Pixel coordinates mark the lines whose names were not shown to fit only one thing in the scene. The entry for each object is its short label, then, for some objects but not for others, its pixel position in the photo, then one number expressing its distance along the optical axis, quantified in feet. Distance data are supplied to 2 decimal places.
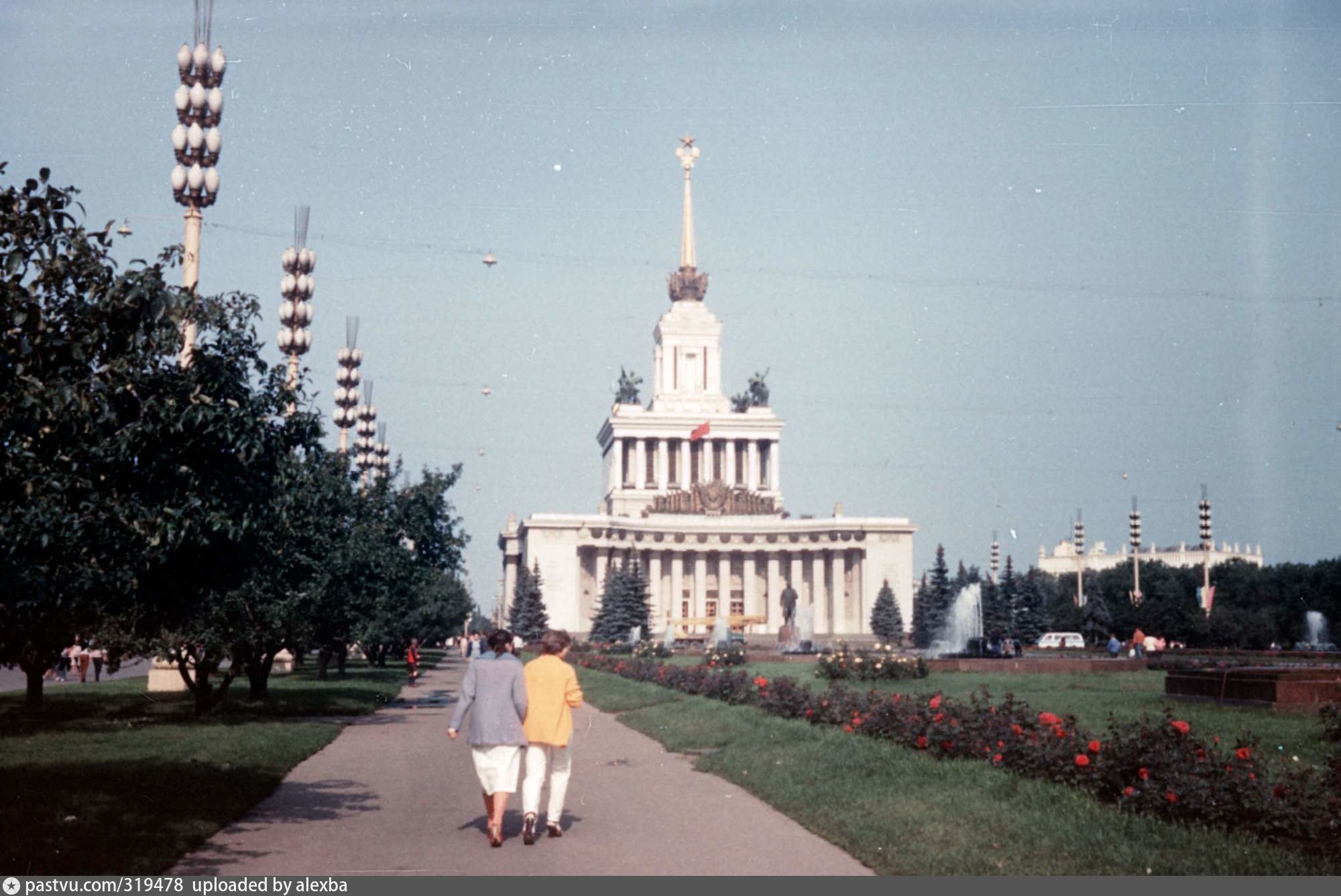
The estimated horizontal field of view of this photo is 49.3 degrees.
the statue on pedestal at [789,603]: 285.02
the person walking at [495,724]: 38.45
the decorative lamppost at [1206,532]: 255.72
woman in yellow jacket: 39.11
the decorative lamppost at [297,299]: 111.55
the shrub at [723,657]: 146.15
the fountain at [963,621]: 267.39
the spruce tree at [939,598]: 295.28
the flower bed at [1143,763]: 32.99
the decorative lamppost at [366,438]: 170.60
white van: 261.85
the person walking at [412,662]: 158.40
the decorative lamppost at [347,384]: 149.89
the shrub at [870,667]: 111.55
